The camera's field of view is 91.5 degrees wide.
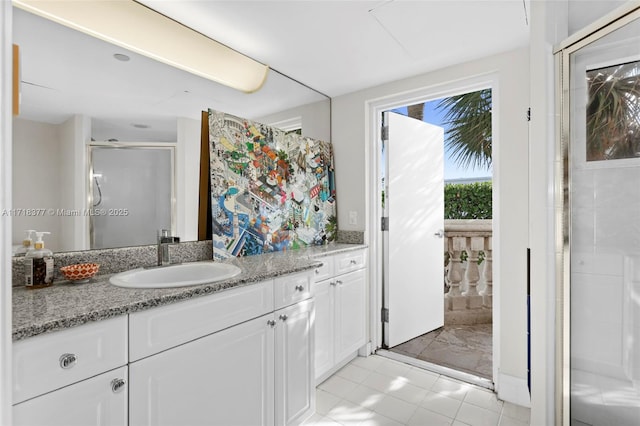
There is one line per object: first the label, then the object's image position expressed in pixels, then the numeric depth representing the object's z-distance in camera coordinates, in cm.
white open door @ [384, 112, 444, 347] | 270
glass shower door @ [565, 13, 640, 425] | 123
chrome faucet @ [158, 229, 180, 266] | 164
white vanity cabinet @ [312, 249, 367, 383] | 210
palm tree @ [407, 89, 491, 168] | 322
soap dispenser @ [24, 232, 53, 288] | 118
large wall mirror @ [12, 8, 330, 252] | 128
